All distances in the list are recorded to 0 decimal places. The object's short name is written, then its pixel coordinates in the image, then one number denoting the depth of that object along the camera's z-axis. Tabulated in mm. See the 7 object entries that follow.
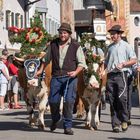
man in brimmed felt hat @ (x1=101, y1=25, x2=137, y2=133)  12836
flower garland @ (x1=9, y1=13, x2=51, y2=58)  14188
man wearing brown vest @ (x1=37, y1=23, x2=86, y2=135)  12320
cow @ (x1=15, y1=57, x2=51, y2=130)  13094
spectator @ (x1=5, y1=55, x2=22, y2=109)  21625
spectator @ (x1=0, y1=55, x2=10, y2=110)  20922
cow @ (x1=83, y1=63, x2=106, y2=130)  13234
